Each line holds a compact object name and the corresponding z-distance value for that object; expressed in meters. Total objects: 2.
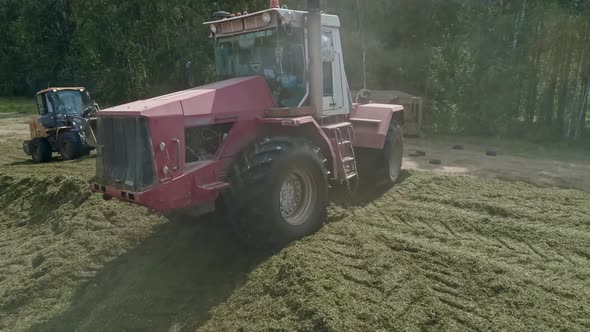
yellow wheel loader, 12.24
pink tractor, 4.59
